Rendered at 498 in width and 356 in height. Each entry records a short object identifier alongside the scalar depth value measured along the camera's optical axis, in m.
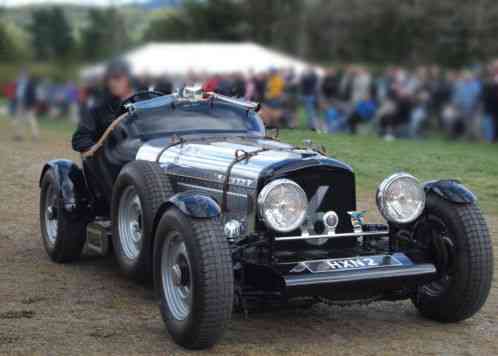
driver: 8.22
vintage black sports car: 5.66
